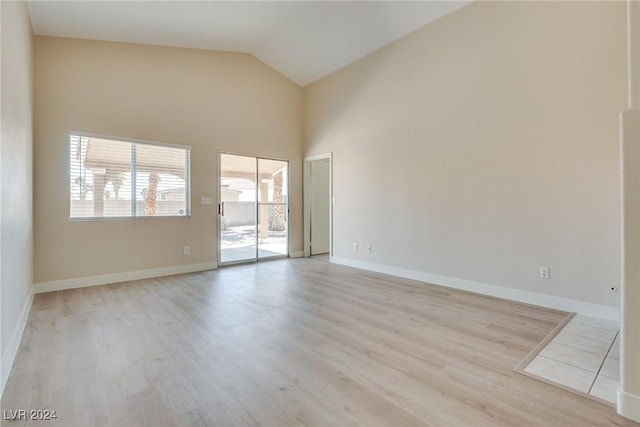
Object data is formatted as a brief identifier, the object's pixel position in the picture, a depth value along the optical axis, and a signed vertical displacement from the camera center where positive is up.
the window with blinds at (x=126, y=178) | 4.14 +0.54
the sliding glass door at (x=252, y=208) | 5.52 +0.10
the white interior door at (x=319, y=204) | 6.74 +0.21
